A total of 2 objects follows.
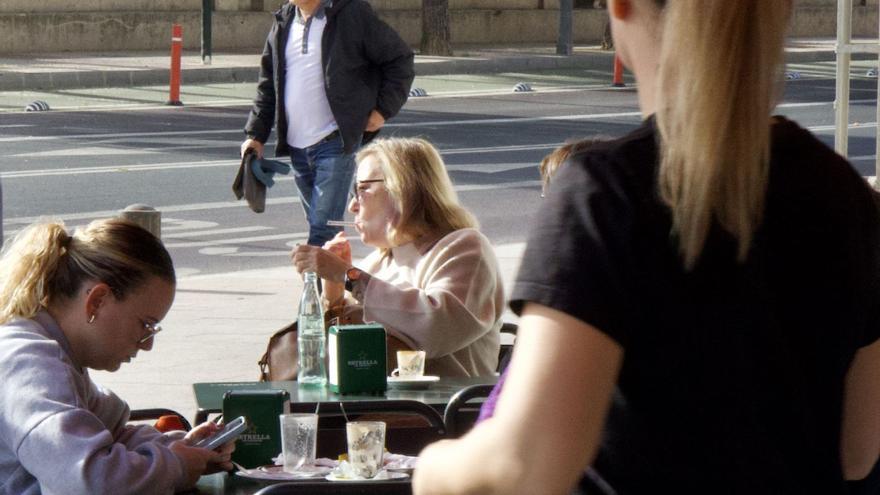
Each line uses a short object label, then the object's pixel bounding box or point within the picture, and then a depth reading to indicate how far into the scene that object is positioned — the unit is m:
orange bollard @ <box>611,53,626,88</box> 27.69
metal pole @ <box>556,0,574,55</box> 32.59
